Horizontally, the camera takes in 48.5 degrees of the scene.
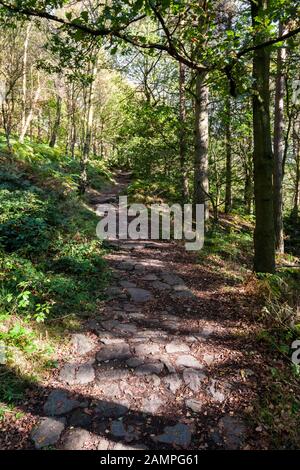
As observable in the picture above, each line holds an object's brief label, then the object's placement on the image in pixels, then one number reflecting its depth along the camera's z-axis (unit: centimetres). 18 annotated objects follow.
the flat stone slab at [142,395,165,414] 321
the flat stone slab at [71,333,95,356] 406
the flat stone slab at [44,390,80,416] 315
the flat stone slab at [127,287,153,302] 556
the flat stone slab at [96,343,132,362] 395
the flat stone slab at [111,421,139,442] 290
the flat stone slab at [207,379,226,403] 337
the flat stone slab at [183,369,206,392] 354
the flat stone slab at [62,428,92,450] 279
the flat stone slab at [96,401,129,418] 313
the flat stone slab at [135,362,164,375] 372
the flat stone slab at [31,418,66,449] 282
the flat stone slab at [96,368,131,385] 358
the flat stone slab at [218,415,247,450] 284
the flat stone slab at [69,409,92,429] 300
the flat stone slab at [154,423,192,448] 287
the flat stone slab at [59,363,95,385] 356
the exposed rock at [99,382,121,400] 337
